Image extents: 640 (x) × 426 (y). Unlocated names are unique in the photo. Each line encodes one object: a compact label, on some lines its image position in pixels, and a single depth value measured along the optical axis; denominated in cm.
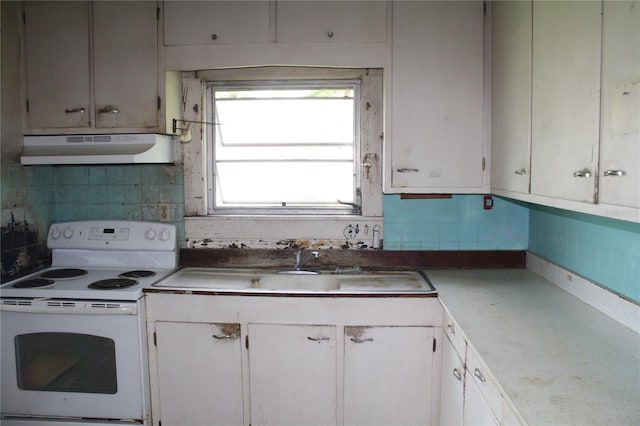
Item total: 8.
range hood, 273
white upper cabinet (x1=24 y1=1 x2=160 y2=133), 282
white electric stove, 257
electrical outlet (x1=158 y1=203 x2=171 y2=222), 319
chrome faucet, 304
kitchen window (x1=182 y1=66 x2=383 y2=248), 309
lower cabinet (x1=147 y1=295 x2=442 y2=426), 253
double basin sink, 276
